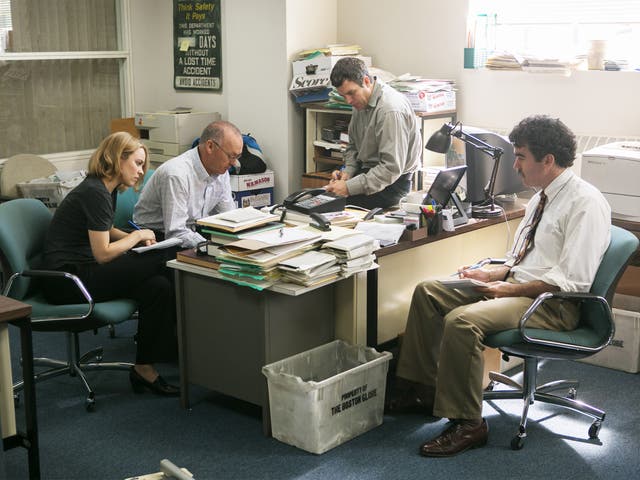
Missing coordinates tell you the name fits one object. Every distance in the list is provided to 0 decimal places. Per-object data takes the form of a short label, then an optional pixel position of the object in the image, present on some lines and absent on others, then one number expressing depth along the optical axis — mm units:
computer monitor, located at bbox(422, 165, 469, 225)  3764
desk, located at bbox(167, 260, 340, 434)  3133
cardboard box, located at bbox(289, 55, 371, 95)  5258
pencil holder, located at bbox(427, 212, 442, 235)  3602
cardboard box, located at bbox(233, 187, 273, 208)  5543
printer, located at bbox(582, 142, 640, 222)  3900
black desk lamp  3840
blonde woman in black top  3430
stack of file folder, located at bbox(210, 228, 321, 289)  3018
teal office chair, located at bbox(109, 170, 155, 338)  4004
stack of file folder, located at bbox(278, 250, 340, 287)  3000
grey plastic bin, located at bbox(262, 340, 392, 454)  3025
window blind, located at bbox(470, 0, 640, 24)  4586
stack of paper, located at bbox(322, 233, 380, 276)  3148
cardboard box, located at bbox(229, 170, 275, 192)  5484
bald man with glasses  3750
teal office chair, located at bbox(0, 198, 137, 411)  3350
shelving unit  5430
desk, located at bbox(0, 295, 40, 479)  2664
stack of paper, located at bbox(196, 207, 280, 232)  3191
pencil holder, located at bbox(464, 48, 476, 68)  5113
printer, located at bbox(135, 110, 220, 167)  5770
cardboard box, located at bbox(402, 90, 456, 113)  4961
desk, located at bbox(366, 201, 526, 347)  3467
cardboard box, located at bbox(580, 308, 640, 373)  3877
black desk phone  3582
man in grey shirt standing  4254
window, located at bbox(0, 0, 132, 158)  5613
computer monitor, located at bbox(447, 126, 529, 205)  3955
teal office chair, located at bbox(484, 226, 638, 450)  3047
